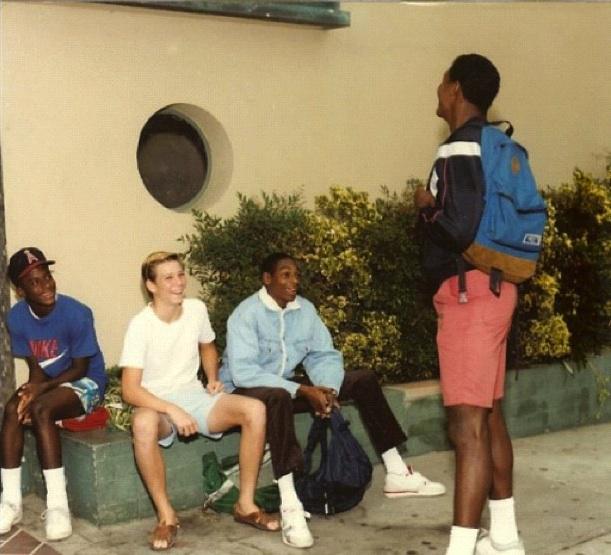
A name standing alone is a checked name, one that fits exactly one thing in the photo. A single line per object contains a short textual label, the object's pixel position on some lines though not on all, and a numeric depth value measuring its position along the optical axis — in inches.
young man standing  163.0
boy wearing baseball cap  207.2
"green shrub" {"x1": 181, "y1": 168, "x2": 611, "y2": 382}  257.4
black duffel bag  211.8
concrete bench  209.9
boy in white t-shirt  203.2
